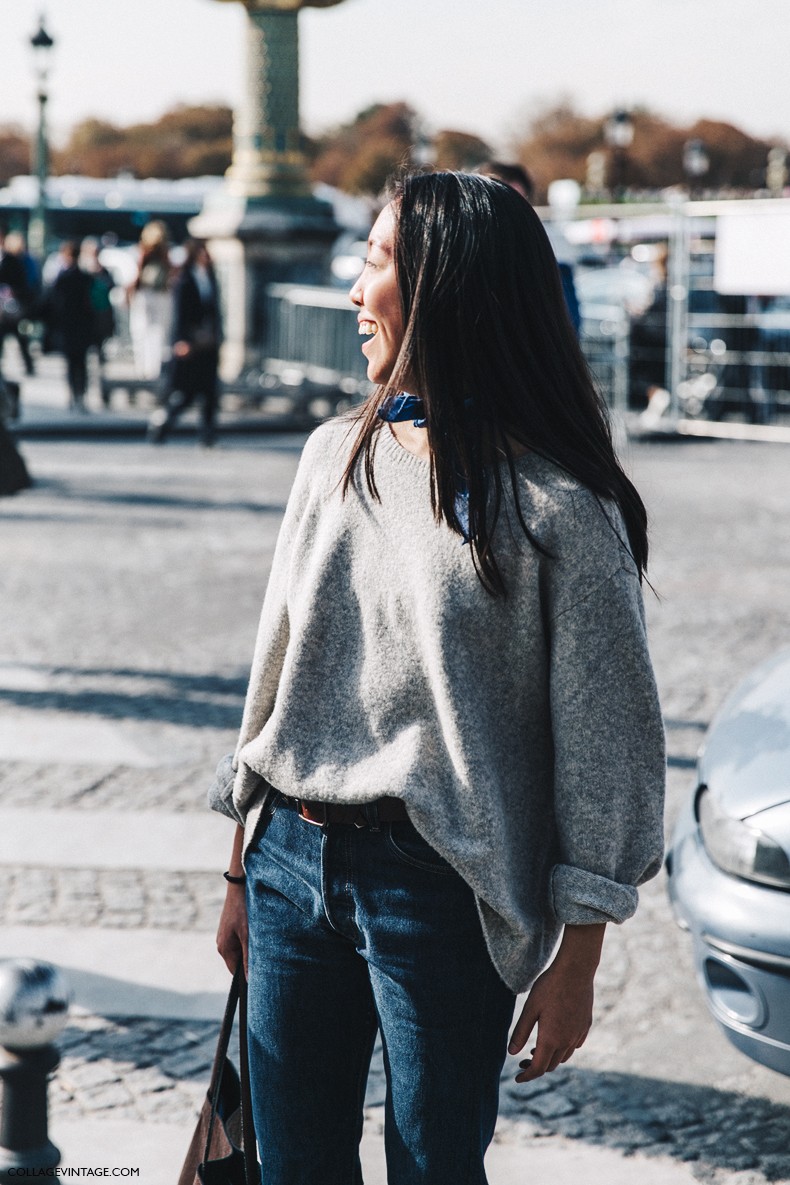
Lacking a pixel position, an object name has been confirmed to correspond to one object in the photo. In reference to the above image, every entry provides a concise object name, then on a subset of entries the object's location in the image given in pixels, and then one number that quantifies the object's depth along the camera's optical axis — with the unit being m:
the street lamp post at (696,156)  50.41
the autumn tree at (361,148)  96.38
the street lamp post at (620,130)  40.16
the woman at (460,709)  1.78
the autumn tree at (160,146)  98.25
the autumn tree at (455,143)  78.00
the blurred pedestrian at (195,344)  13.64
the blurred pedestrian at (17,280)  19.47
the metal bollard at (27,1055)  1.85
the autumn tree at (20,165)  97.74
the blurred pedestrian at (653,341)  16.89
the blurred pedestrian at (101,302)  17.09
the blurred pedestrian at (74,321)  16.25
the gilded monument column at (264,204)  16.91
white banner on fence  13.87
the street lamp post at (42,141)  23.28
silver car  2.94
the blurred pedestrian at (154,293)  16.62
